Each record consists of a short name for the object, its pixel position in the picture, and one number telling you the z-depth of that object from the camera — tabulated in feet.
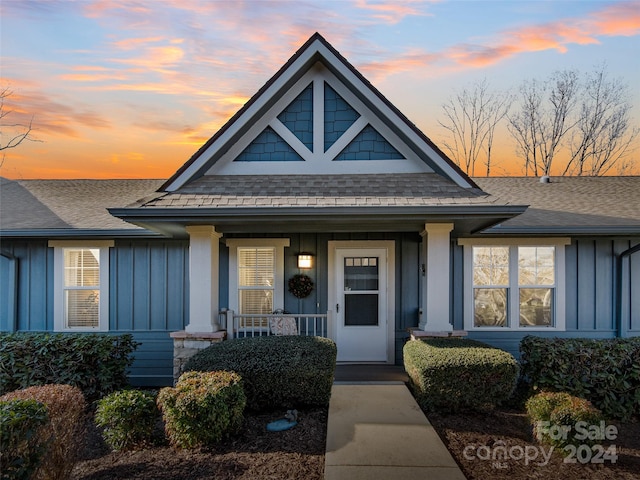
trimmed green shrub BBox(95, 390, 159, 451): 15.03
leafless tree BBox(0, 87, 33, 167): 36.99
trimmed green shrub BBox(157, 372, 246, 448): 14.51
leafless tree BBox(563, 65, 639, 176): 59.72
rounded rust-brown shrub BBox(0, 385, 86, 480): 11.18
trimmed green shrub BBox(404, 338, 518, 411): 17.75
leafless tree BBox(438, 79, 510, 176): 61.41
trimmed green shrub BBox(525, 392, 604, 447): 14.73
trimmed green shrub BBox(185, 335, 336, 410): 17.49
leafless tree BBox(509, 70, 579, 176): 61.41
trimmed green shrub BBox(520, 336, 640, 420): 19.10
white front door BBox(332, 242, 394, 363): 26.04
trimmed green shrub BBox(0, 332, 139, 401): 20.27
